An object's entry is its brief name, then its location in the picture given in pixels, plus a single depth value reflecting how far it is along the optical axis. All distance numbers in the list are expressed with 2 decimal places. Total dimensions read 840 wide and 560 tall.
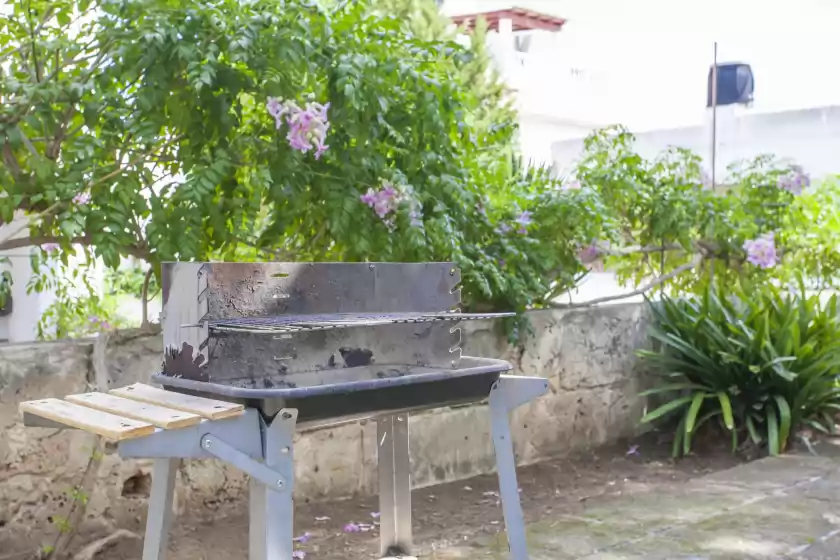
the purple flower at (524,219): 4.29
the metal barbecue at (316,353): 2.00
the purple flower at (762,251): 5.20
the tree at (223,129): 3.01
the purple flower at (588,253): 4.68
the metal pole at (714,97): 6.75
